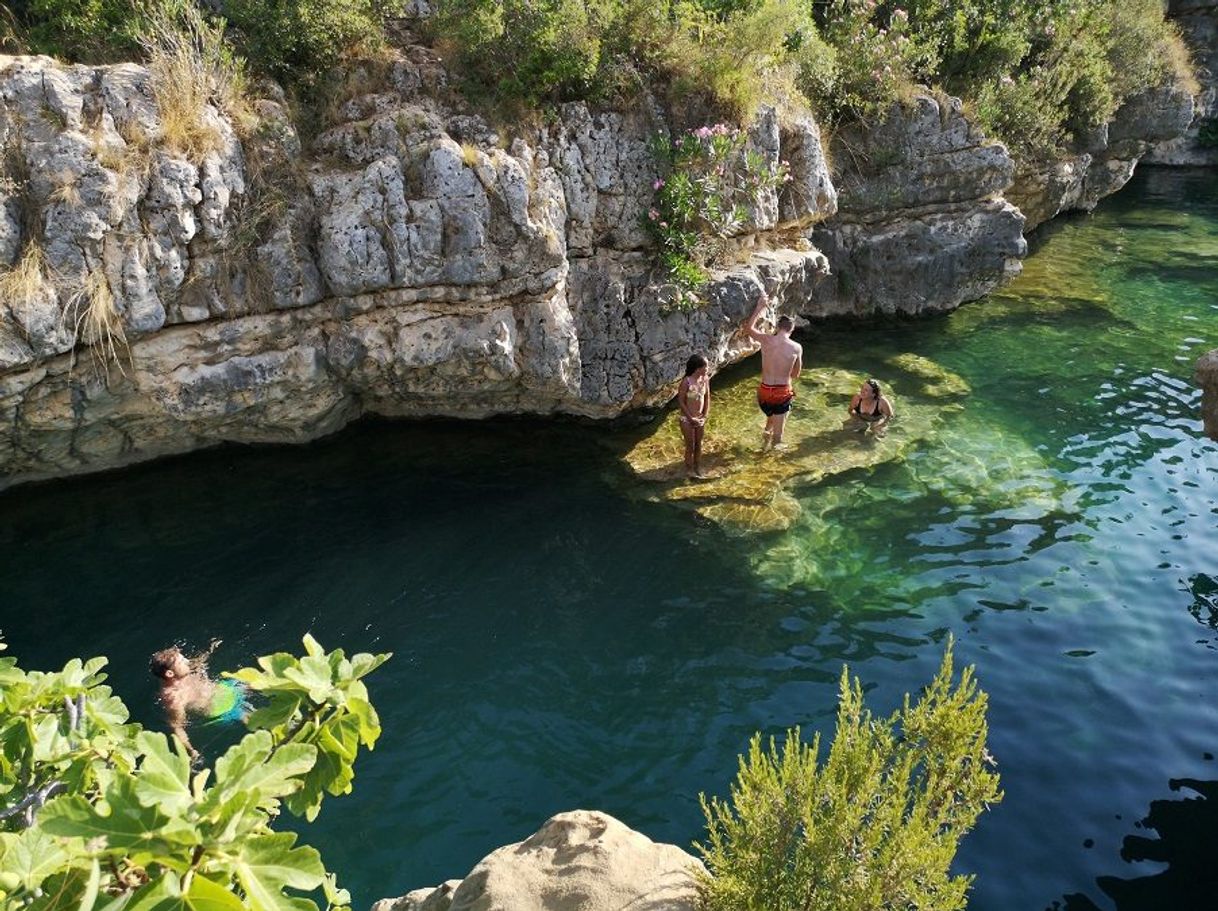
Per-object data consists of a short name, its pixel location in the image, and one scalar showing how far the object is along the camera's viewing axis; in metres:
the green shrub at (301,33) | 10.00
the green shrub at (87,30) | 9.80
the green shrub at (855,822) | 4.01
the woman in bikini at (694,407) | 10.52
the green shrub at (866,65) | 14.59
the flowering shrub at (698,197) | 11.25
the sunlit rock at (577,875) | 4.50
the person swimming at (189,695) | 6.91
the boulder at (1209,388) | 7.97
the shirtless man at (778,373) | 10.93
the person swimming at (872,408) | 11.60
